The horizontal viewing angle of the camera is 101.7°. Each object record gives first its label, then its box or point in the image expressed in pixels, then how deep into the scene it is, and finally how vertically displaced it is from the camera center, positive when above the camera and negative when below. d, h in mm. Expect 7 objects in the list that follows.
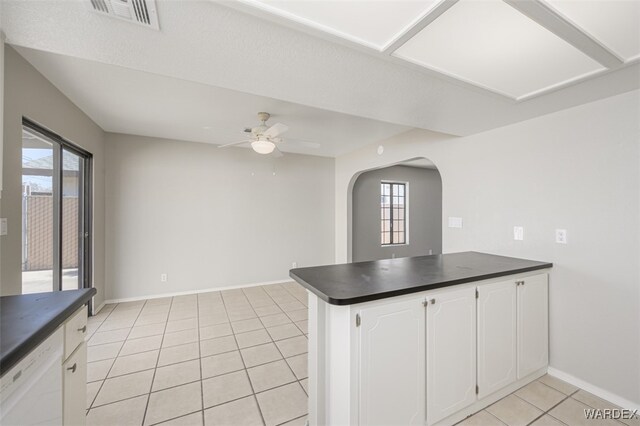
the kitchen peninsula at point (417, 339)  1352 -764
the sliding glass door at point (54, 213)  2189 -10
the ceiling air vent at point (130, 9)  1079 +868
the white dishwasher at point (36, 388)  800 -613
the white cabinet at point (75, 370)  1168 -764
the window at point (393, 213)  6348 -5
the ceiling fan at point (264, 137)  2824 +850
